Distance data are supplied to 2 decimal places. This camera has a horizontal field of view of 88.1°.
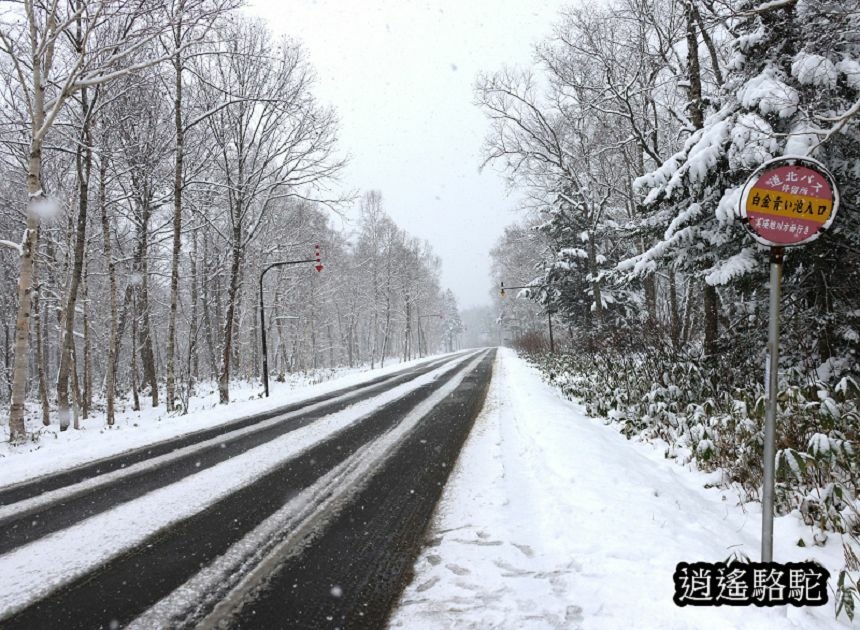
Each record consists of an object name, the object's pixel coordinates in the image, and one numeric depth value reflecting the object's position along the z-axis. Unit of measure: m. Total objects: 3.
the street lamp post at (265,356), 13.80
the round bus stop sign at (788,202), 2.48
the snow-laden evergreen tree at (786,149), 5.82
